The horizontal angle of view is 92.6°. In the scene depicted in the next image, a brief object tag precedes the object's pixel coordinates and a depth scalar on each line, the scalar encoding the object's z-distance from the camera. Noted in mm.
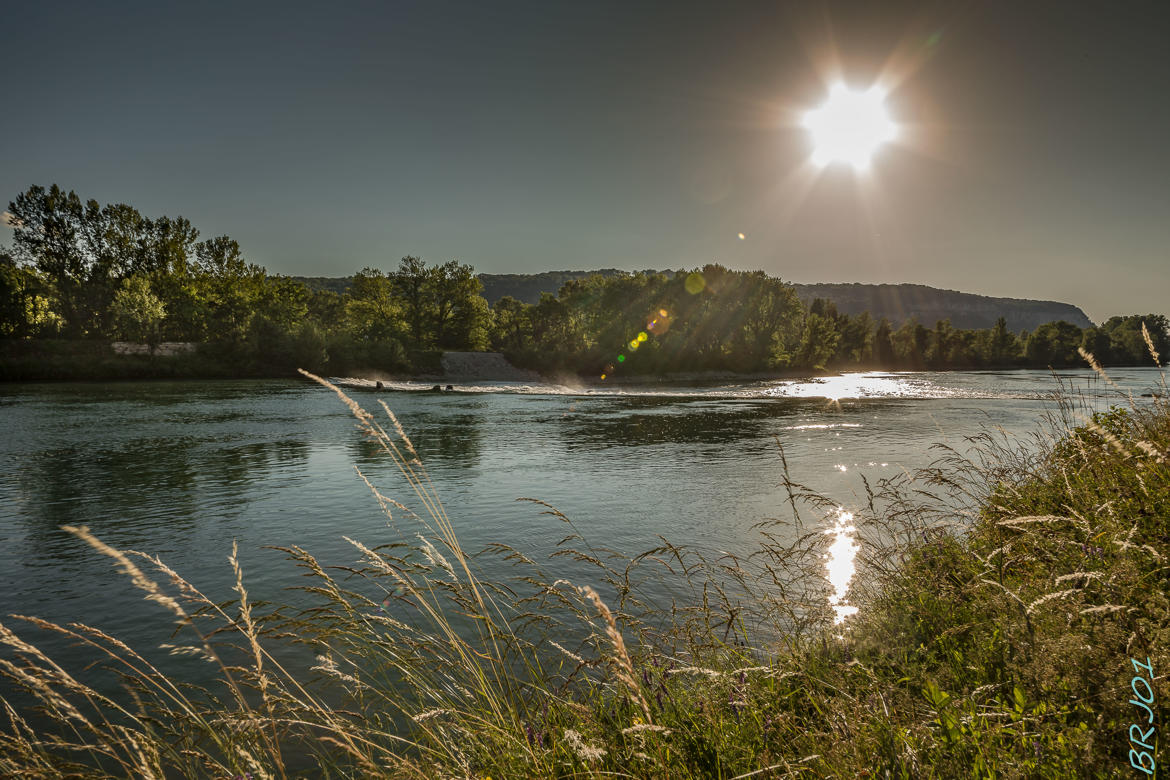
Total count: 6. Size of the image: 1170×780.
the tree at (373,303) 95062
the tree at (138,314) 72562
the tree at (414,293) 99500
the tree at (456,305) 99938
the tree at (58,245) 79625
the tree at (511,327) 110562
